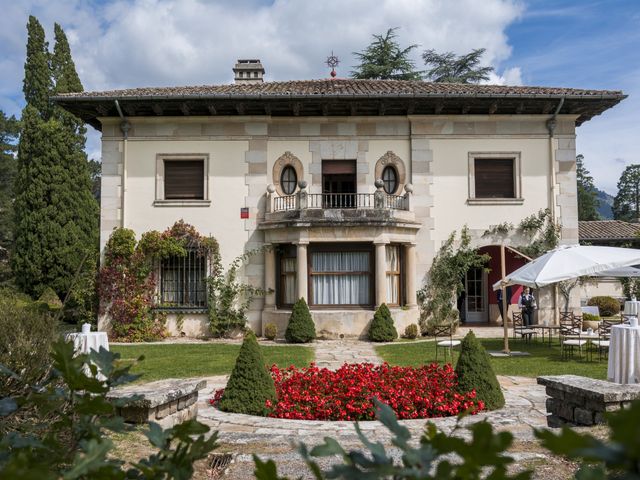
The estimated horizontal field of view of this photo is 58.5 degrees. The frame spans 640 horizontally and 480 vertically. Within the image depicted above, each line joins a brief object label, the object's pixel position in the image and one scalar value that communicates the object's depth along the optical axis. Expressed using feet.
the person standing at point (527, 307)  54.13
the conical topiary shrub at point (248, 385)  22.93
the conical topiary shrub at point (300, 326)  49.16
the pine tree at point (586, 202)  184.34
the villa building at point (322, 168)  55.26
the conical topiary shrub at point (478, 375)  23.24
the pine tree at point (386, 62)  100.83
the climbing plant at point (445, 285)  54.85
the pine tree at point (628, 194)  237.45
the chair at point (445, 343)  34.83
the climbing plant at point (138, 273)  53.62
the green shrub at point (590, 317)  61.91
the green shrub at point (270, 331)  52.31
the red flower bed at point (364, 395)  22.35
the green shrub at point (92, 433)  4.05
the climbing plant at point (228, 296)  54.13
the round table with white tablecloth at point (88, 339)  23.63
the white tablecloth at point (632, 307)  43.69
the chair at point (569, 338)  36.62
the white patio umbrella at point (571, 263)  37.68
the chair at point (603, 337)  36.48
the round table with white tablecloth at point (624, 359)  25.85
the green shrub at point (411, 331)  52.54
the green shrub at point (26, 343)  15.14
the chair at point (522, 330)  47.00
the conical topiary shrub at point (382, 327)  49.83
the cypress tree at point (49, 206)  71.41
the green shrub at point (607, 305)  82.38
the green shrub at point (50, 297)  67.74
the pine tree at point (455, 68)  107.04
